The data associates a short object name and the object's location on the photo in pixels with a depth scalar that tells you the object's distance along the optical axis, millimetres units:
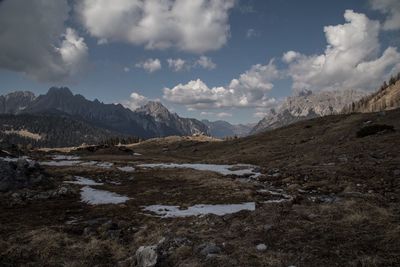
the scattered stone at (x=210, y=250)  13250
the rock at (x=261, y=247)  13258
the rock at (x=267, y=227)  15586
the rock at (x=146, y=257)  12527
